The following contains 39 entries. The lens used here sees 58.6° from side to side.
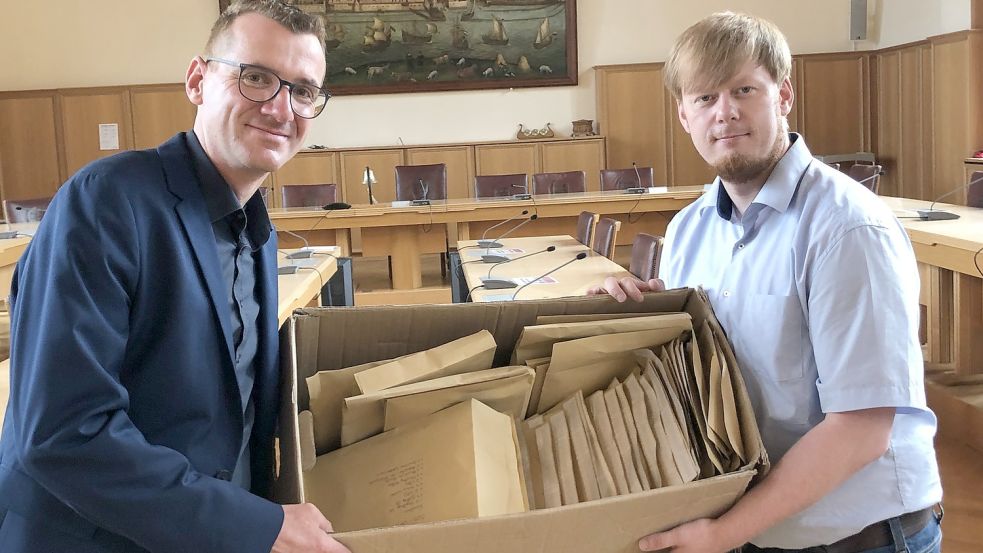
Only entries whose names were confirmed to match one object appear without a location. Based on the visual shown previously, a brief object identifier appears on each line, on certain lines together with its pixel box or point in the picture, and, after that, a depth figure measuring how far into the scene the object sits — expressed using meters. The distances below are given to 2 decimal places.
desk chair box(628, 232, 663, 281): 3.84
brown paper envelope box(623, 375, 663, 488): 1.14
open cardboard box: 0.94
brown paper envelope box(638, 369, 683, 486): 1.12
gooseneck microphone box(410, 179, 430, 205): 6.83
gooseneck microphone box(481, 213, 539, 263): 4.74
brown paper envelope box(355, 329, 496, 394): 1.21
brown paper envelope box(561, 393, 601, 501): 1.14
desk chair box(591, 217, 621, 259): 4.77
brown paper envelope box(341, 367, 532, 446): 1.16
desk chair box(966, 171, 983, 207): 5.09
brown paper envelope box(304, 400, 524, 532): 1.08
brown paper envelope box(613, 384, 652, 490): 1.14
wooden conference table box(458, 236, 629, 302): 3.82
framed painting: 9.80
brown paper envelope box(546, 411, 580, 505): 1.14
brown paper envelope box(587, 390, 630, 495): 1.14
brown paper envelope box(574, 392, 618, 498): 1.12
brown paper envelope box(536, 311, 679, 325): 1.30
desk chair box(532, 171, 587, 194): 7.75
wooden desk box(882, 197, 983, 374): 3.78
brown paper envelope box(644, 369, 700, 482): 1.12
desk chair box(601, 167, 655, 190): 7.98
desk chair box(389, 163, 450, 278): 7.88
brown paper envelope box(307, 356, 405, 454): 1.23
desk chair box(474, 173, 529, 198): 7.63
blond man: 1.09
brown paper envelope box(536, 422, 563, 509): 1.13
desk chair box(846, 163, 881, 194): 6.33
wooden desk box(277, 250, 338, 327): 3.52
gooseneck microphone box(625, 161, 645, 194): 7.10
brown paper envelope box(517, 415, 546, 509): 1.14
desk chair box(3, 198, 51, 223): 6.65
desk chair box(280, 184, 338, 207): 7.46
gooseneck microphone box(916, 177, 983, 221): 4.50
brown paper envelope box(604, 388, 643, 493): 1.13
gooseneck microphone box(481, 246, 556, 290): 3.94
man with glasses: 0.94
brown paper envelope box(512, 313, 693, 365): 1.24
